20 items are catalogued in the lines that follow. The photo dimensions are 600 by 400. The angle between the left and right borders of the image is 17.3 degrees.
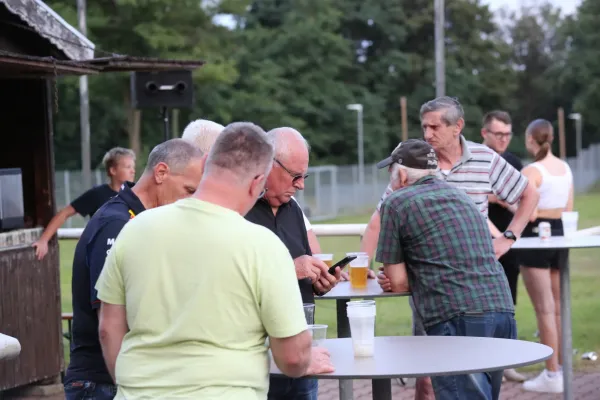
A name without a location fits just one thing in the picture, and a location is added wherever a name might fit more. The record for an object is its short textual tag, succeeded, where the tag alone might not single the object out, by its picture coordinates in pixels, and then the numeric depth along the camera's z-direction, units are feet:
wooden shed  48.22
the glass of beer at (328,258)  32.15
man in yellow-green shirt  17.68
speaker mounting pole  65.79
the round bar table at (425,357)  20.94
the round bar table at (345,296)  30.97
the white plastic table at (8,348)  18.72
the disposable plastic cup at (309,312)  23.45
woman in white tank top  47.65
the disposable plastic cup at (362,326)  22.47
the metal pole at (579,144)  385.02
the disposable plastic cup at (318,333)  22.75
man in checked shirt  28.62
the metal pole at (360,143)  329.74
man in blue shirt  23.61
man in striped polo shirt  36.21
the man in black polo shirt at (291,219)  26.21
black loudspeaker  70.26
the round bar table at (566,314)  42.39
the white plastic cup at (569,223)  44.91
